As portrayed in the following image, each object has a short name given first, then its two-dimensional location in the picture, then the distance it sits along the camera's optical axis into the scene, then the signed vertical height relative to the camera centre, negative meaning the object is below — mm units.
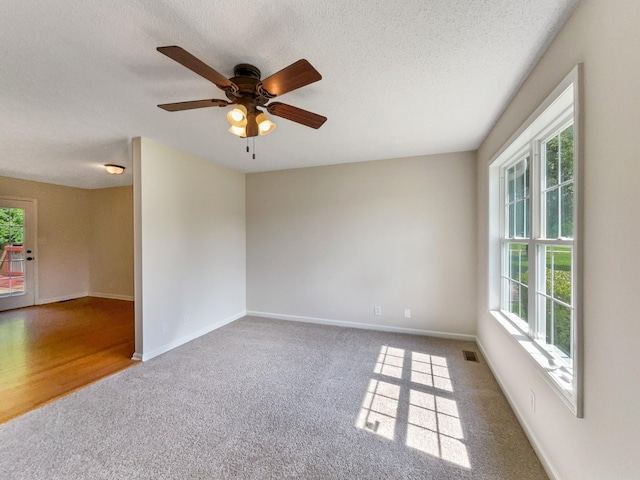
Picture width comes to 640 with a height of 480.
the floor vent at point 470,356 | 2838 -1294
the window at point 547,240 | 1297 -1
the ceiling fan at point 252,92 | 1333 +892
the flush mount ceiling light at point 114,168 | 3954 +1088
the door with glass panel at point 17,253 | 4855 -255
